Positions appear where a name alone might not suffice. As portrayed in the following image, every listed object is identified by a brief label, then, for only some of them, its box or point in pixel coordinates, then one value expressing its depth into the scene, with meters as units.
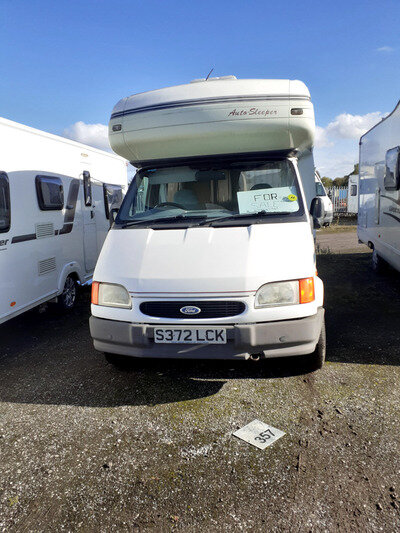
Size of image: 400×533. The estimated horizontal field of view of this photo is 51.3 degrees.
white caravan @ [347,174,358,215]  21.73
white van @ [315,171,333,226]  14.25
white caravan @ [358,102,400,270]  6.18
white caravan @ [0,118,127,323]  5.21
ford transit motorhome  3.49
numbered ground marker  3.15
